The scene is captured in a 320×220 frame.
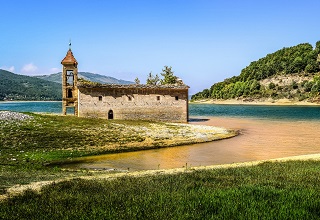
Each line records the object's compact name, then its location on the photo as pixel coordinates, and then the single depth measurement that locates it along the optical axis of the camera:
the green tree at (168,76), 88.09
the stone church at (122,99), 48.00
